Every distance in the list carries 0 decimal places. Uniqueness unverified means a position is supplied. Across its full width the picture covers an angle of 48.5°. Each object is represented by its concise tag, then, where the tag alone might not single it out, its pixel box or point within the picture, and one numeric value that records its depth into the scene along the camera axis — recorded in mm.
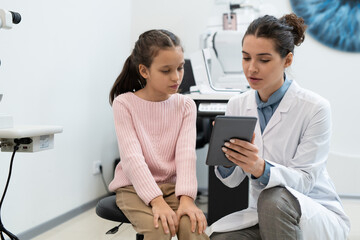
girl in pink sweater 1199
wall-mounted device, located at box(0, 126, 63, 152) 1114
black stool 1175
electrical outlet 2668
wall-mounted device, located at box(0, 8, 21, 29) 1173
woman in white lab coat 1113
